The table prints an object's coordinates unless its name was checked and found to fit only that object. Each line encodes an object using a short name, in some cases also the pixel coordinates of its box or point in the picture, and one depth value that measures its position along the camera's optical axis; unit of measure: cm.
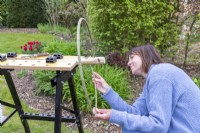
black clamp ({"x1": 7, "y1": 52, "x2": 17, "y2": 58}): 256
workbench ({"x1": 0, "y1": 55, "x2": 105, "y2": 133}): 223
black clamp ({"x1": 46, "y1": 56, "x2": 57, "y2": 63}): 229
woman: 176
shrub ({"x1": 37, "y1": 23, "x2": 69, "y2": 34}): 1035
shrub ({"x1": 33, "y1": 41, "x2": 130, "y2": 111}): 395
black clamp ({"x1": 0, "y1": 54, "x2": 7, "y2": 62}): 243
